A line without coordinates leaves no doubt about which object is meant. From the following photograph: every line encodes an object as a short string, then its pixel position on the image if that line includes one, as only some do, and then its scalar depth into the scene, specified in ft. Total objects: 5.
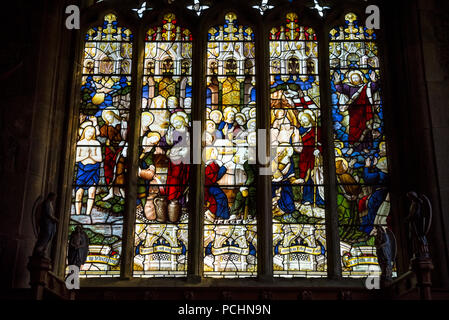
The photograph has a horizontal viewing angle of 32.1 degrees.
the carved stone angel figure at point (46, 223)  33.71
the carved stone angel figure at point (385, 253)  36.86
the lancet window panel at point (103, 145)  39.52
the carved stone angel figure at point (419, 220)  33.68
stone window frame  38.27
